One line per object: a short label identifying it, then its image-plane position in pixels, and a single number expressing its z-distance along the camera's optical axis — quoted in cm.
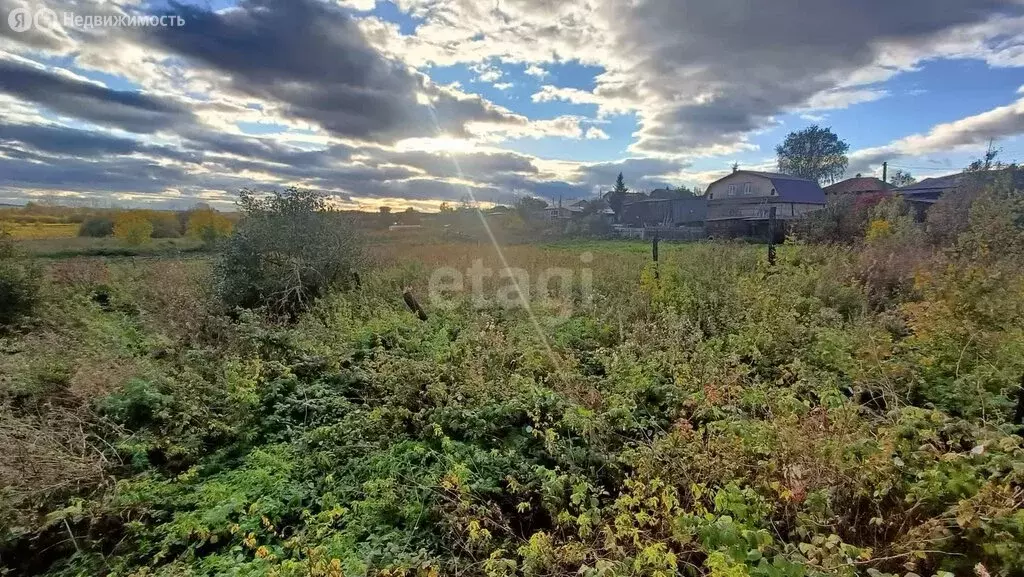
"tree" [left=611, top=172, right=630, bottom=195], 5002
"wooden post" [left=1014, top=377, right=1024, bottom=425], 288
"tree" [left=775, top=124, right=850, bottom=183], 4656
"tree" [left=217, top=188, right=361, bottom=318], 810
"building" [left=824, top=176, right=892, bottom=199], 3117
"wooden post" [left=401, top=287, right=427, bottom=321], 674
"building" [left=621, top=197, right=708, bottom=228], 3428
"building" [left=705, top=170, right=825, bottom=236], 2869
